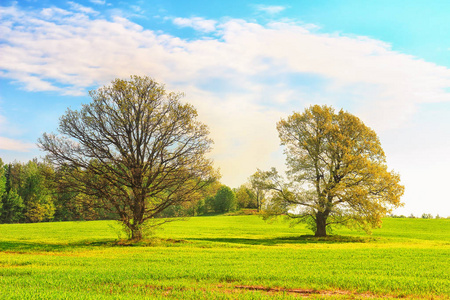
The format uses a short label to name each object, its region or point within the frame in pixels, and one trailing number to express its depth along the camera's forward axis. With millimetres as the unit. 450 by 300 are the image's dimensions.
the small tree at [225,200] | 123062
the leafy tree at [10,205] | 90875
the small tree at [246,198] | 121312
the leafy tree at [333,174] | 38781
